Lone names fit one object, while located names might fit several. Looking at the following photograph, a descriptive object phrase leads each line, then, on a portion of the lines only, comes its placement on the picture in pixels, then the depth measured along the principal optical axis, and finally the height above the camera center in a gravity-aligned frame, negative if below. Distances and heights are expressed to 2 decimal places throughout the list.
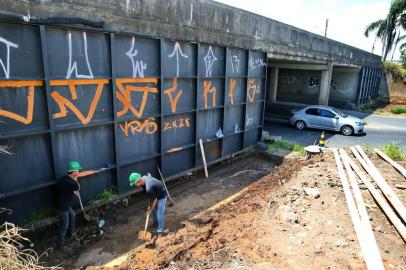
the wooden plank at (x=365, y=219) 4.58 -2.76
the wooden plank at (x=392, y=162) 8.84 -2.76
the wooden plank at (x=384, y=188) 6.15 -2.71
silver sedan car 15.24 -2.36
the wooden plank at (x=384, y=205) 5.56 -2.78
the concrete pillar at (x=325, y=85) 19.02 -0.58
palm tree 33.00 +6.25
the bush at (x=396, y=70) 29.06 +0.80
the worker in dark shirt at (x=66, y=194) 5.42 -2.31
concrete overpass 5.78 +1.13
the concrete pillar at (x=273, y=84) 22.09 -0.71
